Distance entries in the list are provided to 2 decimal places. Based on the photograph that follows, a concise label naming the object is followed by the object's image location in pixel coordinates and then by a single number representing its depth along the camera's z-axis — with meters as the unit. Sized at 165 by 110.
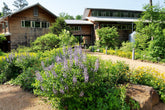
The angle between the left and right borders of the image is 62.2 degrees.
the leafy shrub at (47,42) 14.81
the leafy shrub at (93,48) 21.15
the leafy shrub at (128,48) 15.93
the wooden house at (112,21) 24.16
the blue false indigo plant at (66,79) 3.26
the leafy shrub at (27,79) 5.52
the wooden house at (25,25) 20.38
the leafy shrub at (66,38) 16.04
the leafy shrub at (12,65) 6.63
